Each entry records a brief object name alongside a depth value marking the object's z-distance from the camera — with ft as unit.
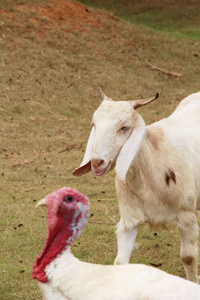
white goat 32.55
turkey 23.49
